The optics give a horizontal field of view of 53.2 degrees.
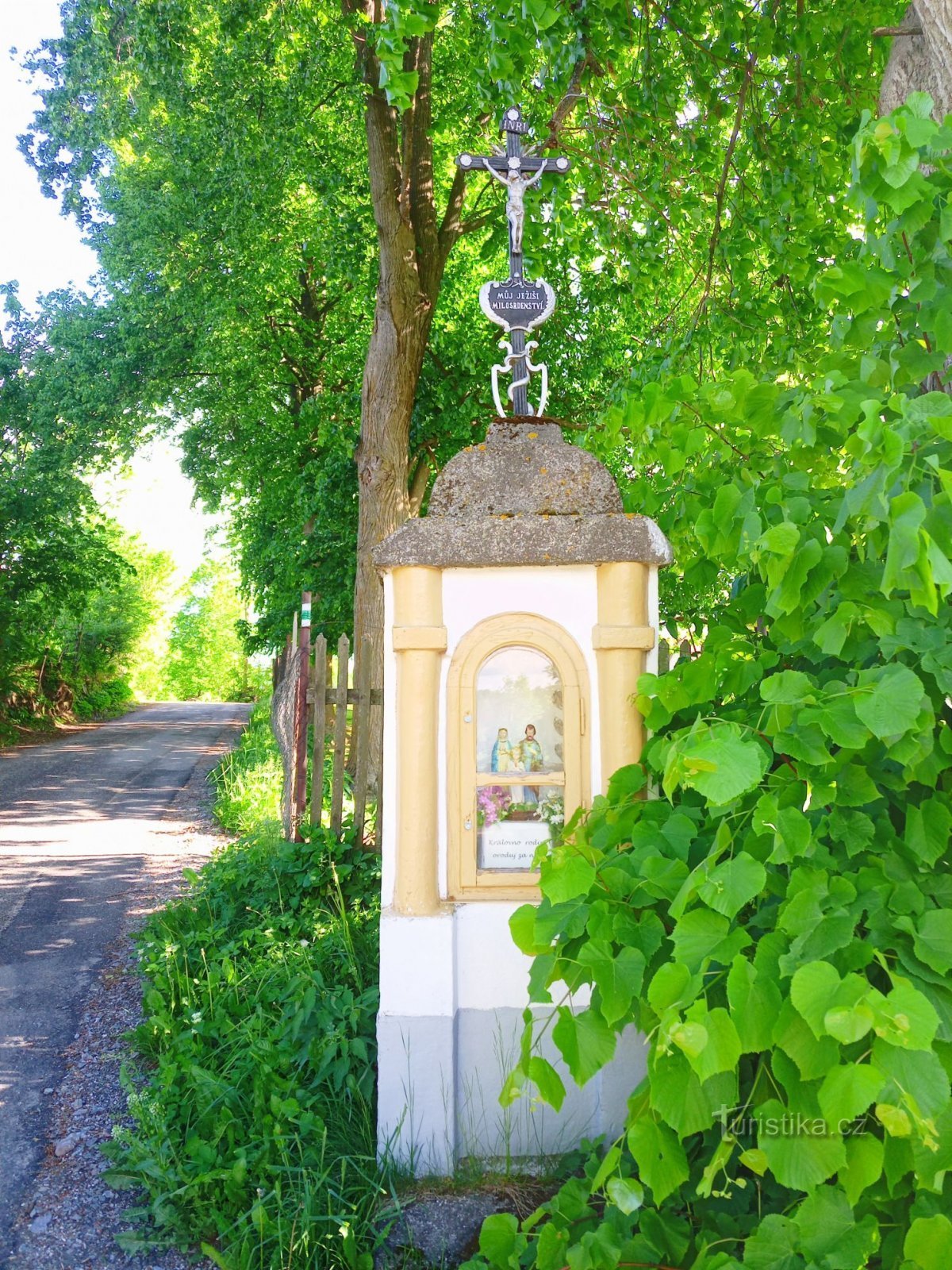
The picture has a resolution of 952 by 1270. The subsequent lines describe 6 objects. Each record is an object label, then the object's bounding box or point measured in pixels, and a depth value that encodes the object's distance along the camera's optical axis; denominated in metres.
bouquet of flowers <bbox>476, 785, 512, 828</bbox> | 3.64
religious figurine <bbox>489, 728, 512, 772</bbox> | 3.66
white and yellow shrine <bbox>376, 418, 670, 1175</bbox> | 3.53
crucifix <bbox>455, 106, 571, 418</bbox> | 3.84
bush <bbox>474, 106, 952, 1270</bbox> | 1.73
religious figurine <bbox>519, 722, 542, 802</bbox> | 3.65
